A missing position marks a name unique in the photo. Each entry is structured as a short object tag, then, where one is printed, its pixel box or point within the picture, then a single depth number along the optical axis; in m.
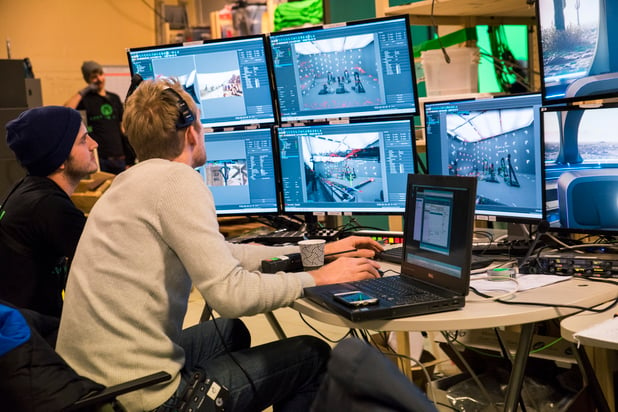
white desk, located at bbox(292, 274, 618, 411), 1.64
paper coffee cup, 2.23
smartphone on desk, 1.71
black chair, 1.47
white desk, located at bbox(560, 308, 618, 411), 2.10
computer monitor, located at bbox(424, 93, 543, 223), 2.23
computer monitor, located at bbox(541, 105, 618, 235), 2.03
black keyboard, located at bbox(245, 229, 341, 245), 2.82
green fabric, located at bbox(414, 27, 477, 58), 3.24
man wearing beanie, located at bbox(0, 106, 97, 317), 2.29
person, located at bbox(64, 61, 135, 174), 7.43
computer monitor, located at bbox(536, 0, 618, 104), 2.11
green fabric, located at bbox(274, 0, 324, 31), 5.27
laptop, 1.71
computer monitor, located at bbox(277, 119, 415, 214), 2.70
